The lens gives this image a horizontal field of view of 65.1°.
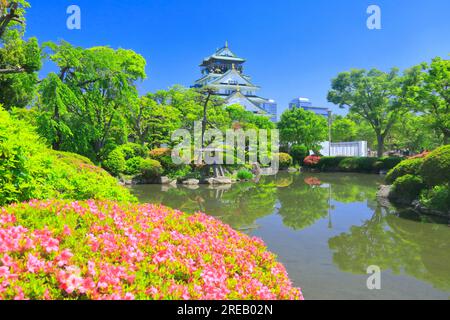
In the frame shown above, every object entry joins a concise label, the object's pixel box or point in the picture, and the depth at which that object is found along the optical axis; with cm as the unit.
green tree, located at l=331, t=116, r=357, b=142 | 3909
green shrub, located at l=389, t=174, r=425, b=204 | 1009
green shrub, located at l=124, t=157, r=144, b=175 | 1704
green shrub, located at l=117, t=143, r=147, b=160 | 1717
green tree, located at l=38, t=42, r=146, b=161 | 1358
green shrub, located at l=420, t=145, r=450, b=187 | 796
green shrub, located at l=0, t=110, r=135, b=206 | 349
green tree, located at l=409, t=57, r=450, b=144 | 1919
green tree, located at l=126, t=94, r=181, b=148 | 2048
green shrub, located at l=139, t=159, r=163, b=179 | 1694
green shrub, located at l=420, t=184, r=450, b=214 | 844
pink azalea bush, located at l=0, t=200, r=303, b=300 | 186
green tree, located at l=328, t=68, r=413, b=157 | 2536
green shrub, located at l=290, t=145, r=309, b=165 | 3005
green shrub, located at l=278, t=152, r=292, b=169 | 2834
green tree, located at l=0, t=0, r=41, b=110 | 1252
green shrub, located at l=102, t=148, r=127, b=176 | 1599
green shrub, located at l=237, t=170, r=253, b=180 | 1920
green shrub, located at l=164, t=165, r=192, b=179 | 1733
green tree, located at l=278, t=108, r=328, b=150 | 3141
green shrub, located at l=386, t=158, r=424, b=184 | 1035
